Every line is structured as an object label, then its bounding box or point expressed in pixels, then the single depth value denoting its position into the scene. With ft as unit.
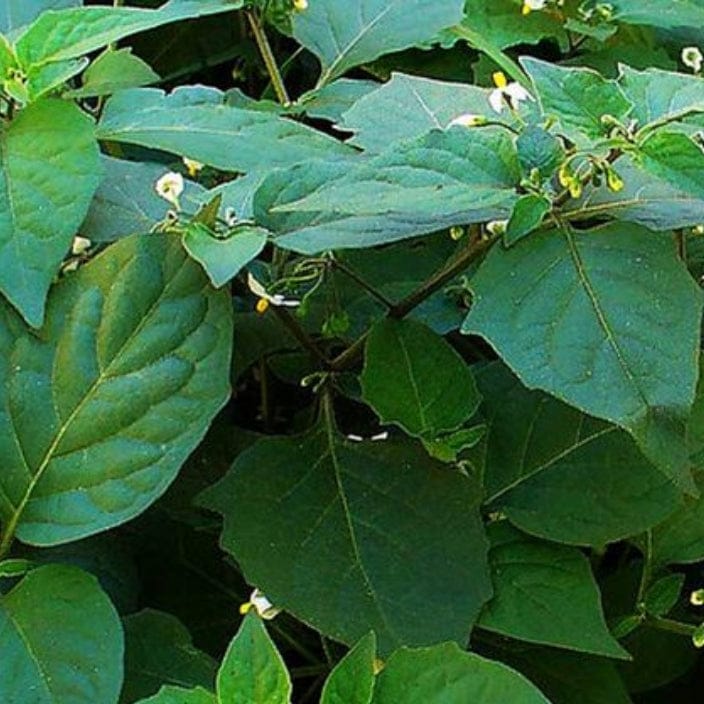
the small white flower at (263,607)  3.34
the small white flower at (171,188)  3.36
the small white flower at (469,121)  3.34
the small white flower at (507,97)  3.45
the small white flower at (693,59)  3.74
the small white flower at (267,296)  3.37
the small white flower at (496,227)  3.31
